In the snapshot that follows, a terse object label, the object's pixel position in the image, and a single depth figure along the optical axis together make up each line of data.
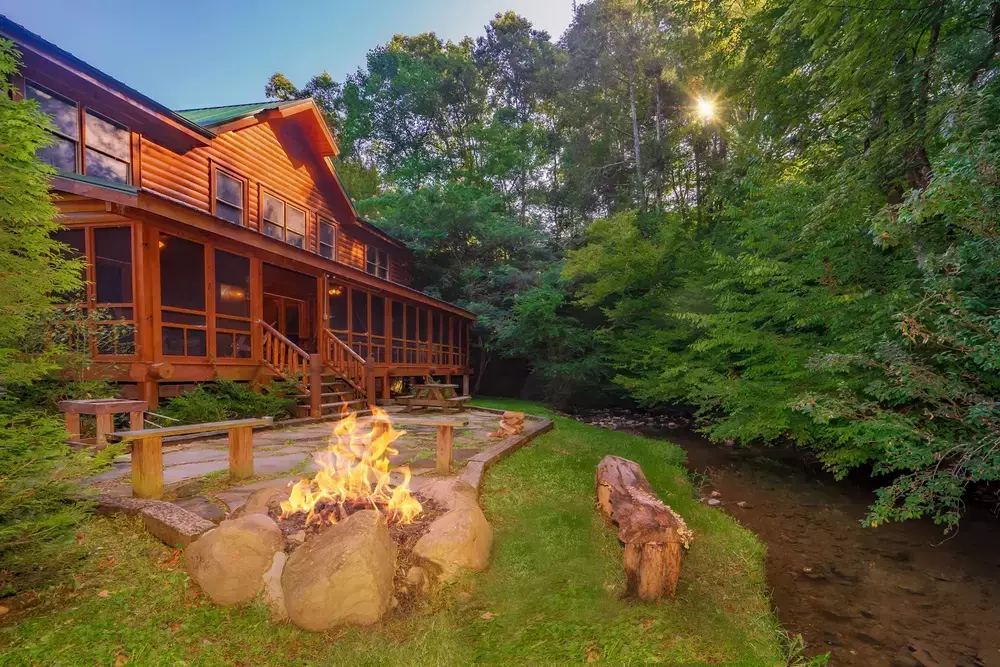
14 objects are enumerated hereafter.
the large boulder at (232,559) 3.17
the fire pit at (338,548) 3.12
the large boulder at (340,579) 3.05
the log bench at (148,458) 4.25
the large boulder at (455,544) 3.60
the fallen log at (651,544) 3.52
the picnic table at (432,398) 13.11
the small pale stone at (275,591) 3.13
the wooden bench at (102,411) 6.18
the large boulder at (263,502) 4.02
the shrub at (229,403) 8.20
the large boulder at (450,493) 4.39
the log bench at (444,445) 5.86
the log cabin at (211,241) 8.50
